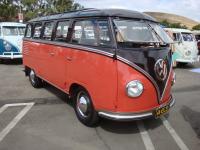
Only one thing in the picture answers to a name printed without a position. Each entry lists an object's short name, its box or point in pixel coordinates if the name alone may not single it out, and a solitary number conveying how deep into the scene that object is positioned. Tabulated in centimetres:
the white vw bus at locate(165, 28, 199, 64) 874
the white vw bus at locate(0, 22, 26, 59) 895
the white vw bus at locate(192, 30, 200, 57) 1454
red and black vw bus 303
